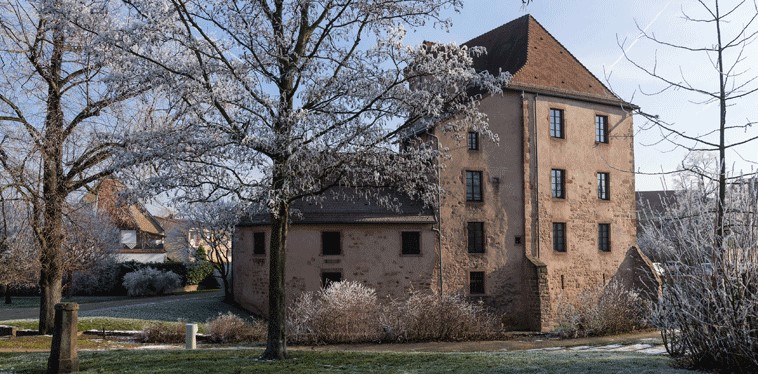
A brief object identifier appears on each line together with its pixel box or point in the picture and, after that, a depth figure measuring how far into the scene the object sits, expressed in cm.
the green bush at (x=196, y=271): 4228
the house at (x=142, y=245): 4619
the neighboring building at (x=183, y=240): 4298
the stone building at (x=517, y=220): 2619
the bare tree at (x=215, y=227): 2601
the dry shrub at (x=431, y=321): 2089
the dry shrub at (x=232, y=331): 2109
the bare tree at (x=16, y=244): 1891
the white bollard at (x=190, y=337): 1748
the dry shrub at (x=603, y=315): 2341
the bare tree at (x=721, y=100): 820
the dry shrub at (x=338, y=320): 2023
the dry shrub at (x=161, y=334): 2102
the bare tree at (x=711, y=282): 859
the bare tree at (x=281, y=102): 1107
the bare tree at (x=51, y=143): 1752
